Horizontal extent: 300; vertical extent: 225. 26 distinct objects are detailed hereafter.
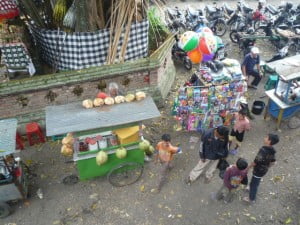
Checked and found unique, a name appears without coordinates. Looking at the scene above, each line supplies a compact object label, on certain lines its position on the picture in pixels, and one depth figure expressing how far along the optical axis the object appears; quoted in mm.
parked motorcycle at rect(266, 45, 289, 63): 11703
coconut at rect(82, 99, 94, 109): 6618
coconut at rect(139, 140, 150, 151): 6930
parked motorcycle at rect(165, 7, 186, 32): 13617
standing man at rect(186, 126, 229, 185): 6362
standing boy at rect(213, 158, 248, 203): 5684
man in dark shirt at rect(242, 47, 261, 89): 10223
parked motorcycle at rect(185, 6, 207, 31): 14005
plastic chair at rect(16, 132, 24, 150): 8242
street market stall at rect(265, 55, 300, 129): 8055
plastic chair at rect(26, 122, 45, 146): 8273
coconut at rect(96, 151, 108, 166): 6667
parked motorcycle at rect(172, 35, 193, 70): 11938
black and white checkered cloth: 8578
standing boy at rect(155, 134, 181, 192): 6761
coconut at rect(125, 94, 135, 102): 6805
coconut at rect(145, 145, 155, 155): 7505
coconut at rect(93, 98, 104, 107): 6631
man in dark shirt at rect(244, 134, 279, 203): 5819
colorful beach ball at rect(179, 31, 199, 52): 8711
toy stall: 7980
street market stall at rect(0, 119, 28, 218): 5968
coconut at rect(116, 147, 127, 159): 6766
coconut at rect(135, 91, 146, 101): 6844
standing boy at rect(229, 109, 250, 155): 7293
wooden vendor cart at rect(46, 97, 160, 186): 6191
